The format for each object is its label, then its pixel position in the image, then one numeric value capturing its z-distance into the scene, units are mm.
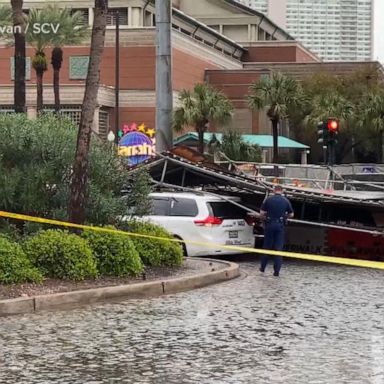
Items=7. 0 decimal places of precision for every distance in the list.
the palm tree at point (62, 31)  51094
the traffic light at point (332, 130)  27969
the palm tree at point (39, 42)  50088
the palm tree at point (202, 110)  49344
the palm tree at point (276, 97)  49750
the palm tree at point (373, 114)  53250
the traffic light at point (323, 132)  28172
